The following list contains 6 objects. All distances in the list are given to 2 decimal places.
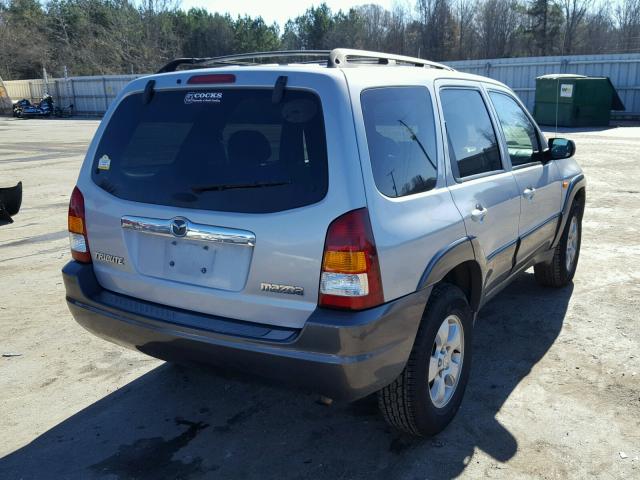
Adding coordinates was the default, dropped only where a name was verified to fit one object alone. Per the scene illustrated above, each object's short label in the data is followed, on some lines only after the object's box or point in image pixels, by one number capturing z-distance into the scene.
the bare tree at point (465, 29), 66.00
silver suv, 2.48
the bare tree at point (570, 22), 57.81
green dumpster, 23.50
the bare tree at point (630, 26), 56.06
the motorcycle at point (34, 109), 42.34
